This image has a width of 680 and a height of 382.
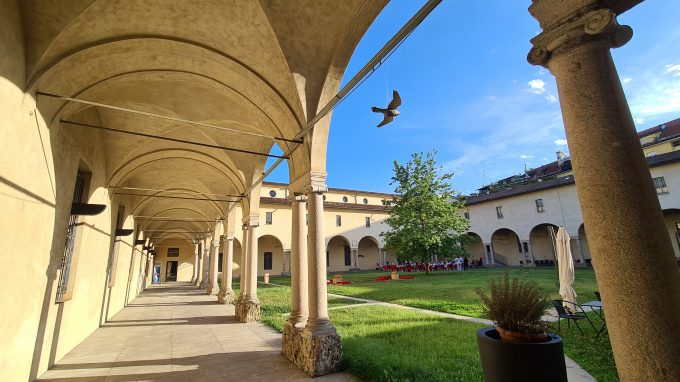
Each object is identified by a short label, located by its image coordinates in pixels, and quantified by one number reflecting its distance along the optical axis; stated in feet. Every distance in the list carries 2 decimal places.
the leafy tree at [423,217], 76.38
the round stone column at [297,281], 18.54
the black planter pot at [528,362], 8.20
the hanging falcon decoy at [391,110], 14.57
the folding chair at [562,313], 19.59
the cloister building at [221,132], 6.07
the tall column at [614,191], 5.52
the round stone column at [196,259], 86.89
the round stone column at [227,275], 45.70
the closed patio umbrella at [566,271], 24.54
